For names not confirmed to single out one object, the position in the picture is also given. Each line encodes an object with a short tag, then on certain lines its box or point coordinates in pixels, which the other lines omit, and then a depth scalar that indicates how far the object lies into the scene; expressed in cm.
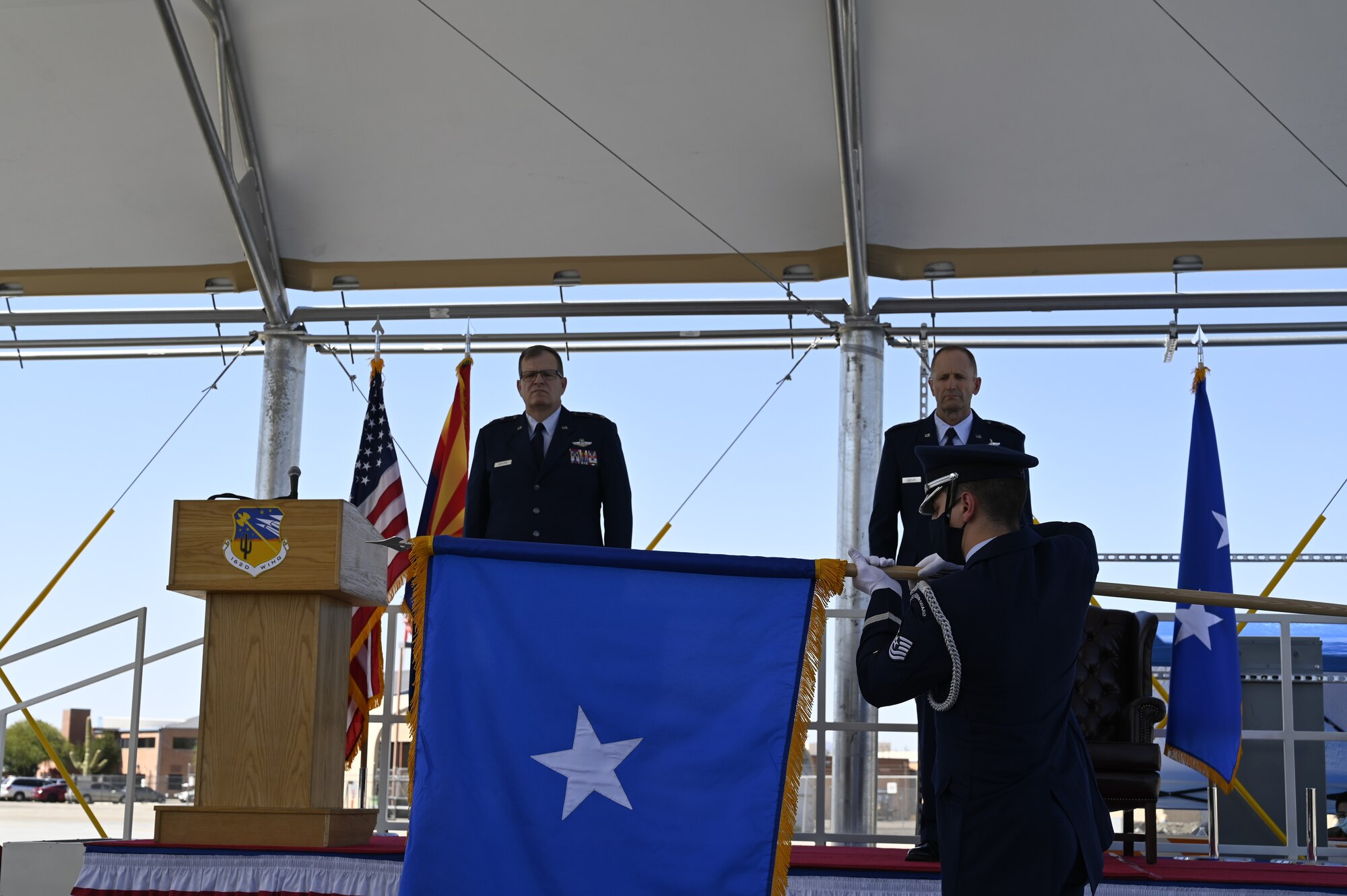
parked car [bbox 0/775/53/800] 3997
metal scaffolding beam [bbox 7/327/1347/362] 638
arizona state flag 584
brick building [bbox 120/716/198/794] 4644
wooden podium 386
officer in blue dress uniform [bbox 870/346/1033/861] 414
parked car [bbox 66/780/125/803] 4250
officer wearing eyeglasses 447
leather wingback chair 418
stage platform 362
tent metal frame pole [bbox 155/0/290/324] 568
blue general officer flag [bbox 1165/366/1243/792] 496
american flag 542
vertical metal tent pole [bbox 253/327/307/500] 649
